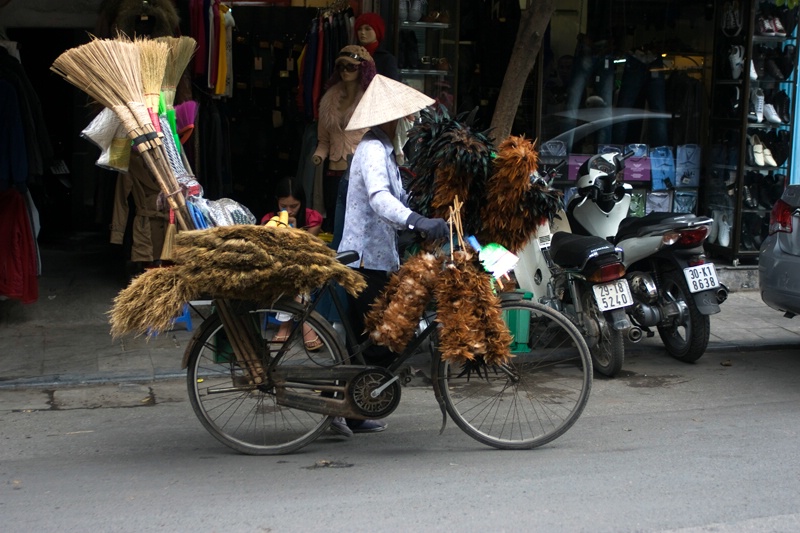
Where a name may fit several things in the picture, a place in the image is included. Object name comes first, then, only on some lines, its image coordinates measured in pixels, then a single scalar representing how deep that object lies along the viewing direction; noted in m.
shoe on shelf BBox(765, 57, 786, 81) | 19.09
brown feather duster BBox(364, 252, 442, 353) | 9.77
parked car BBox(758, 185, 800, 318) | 13.34
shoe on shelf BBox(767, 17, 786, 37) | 19.03
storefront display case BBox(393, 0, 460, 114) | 17.87
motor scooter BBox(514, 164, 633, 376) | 12.84
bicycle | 9.86
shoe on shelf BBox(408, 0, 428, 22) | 17.84
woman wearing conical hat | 10.01
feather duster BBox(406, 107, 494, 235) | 9.67
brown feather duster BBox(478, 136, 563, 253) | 9.65
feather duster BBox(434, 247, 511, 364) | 9.40
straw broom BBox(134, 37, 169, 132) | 10.95
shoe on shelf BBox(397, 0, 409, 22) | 17.72
